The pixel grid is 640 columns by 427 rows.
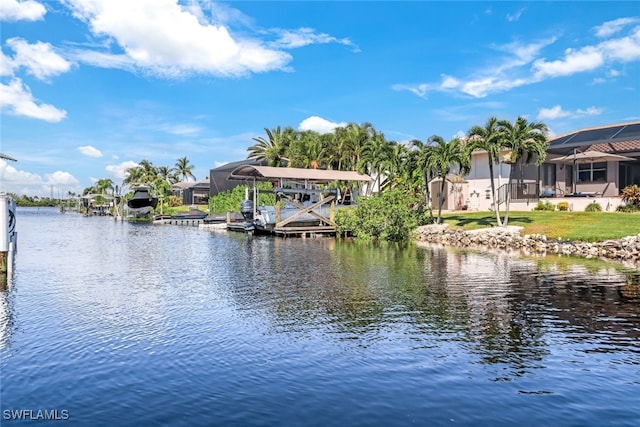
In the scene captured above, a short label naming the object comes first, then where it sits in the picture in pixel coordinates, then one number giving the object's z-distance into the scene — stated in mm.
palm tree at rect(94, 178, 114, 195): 127038
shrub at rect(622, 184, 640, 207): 39425
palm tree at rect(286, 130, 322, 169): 65750
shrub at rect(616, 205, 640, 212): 39250
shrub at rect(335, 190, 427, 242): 40531
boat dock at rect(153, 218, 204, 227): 67750
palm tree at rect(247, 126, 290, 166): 72188
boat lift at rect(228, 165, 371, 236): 42250
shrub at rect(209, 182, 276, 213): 61906
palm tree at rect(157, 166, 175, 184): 127688
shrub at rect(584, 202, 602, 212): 41062
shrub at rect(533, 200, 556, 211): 43906
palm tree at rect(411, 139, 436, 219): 40562
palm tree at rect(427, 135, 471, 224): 39422
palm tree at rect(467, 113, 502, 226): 35188
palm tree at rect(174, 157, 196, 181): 131375
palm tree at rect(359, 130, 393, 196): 49031
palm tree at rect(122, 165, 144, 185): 119625
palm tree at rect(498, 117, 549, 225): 34906
